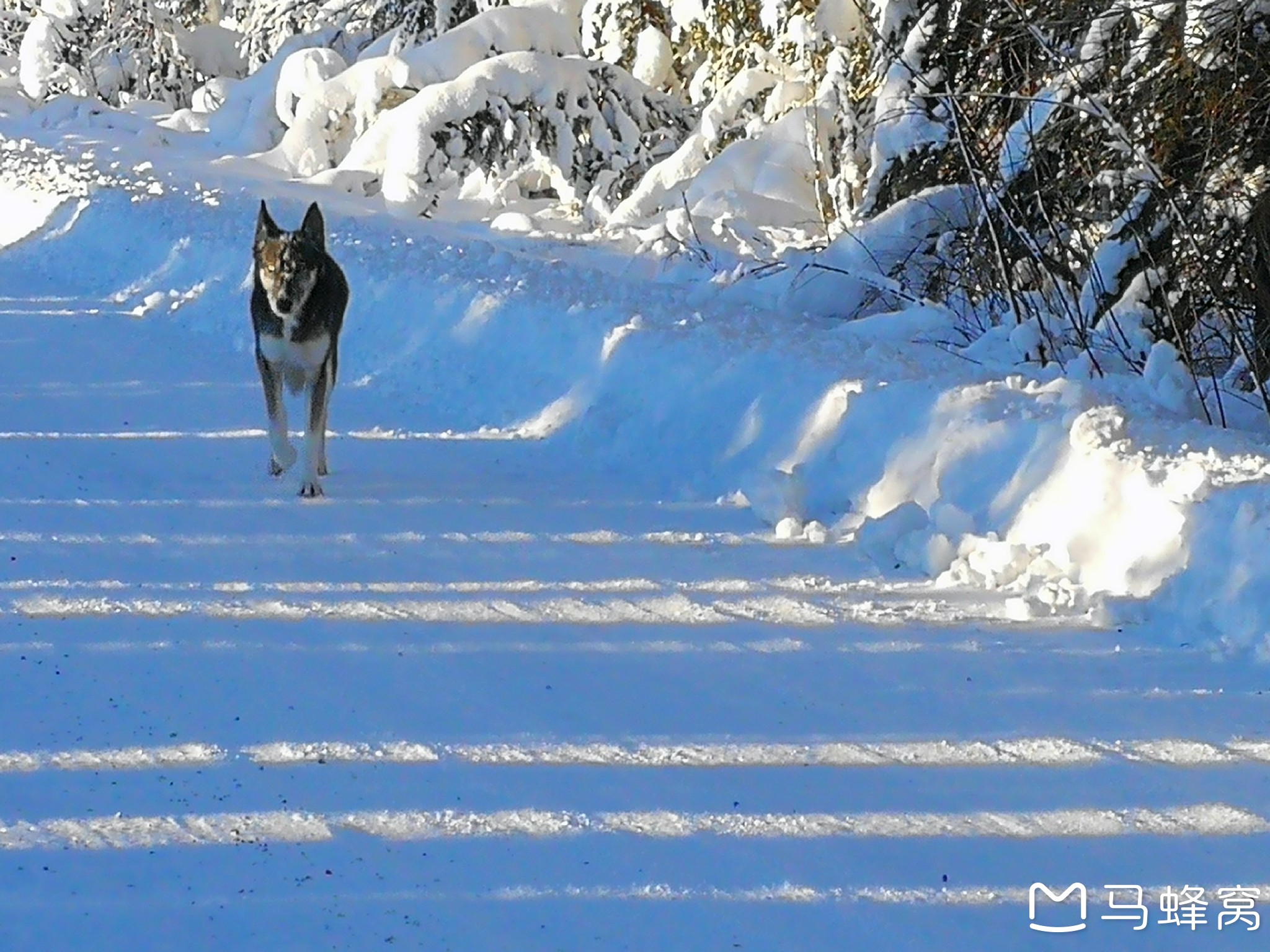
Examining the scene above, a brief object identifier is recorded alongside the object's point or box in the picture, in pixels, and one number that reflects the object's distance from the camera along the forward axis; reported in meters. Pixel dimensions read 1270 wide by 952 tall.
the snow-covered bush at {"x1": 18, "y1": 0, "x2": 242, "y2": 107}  37.41
